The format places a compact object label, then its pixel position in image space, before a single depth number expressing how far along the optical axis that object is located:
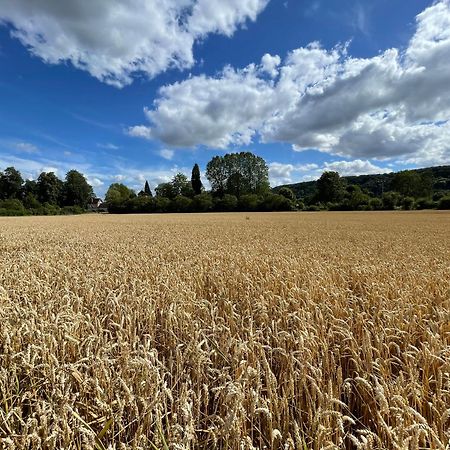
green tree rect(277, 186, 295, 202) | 100.80
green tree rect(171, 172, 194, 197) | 126.41
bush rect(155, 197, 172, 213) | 97.25
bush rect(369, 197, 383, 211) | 80.00
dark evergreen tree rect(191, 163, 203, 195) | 119.44
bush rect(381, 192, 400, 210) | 80.26
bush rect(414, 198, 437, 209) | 73.44
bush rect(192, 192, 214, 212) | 92.62
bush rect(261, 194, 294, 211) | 86.44
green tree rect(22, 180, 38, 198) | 115.75
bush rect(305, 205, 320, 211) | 87.29
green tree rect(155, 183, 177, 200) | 127.88
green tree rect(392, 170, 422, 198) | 114.12
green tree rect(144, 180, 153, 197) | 167.20
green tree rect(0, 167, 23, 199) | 110.94
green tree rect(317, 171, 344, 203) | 107.00
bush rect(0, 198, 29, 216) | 84.12
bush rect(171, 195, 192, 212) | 93.94
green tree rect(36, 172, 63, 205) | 117.12
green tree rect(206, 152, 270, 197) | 115.75
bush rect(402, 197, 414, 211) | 76.88
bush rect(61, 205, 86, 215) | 97.66
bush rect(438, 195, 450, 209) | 67.94
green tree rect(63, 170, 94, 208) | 122.81
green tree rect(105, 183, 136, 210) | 103.69
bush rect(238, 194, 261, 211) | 89.25
